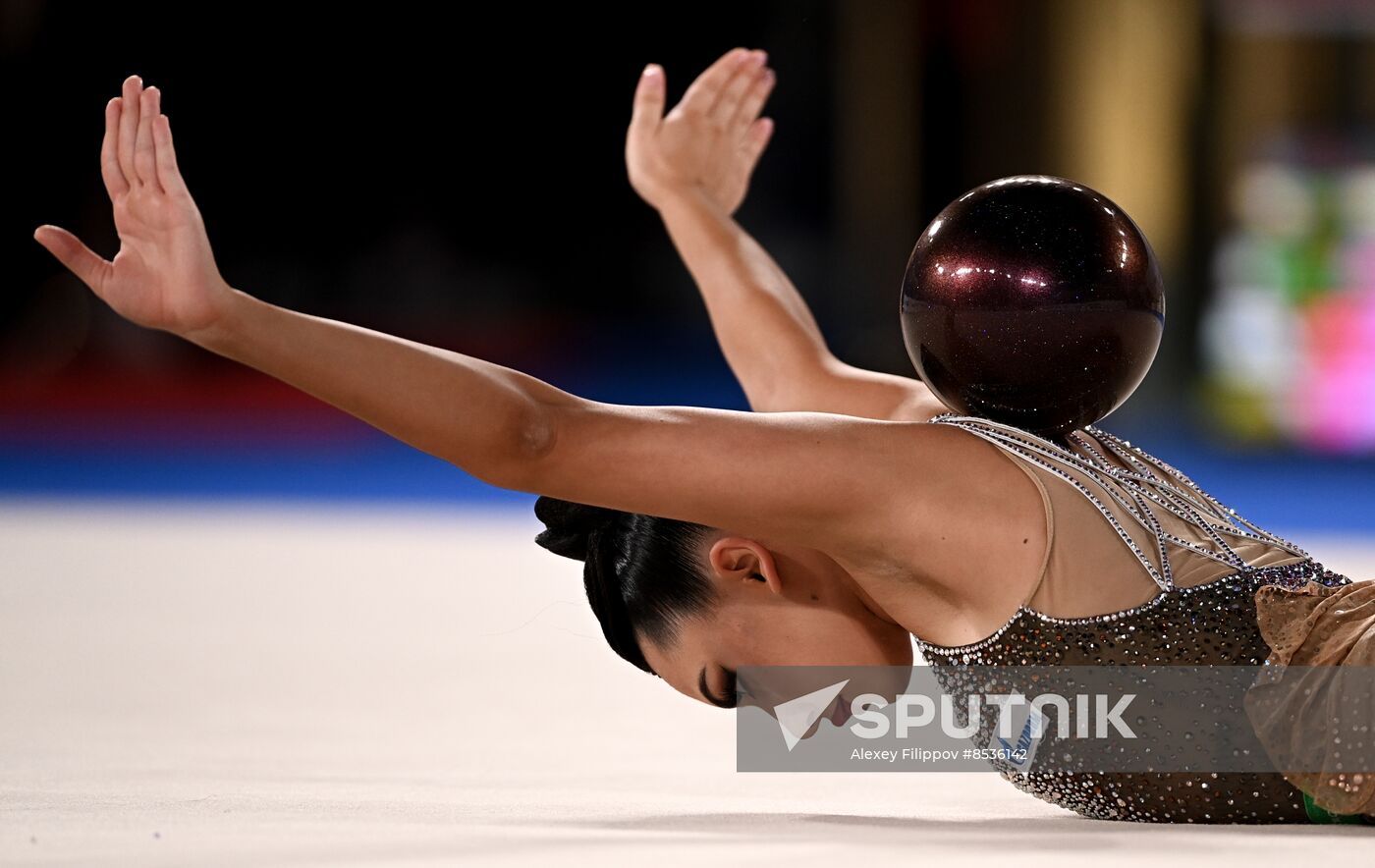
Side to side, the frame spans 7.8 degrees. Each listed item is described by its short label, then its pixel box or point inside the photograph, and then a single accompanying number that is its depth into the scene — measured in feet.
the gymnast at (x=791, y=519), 22.14
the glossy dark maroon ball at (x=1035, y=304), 22.57
